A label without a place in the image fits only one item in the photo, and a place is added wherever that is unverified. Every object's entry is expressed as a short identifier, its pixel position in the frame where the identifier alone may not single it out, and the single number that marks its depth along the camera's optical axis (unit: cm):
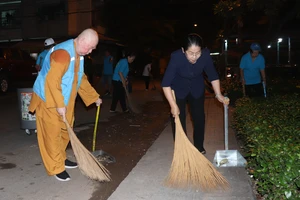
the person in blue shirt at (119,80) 905
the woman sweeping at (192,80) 428
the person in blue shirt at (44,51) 659
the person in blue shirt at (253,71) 693
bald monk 399
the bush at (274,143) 292
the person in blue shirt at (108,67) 1305
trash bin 662
